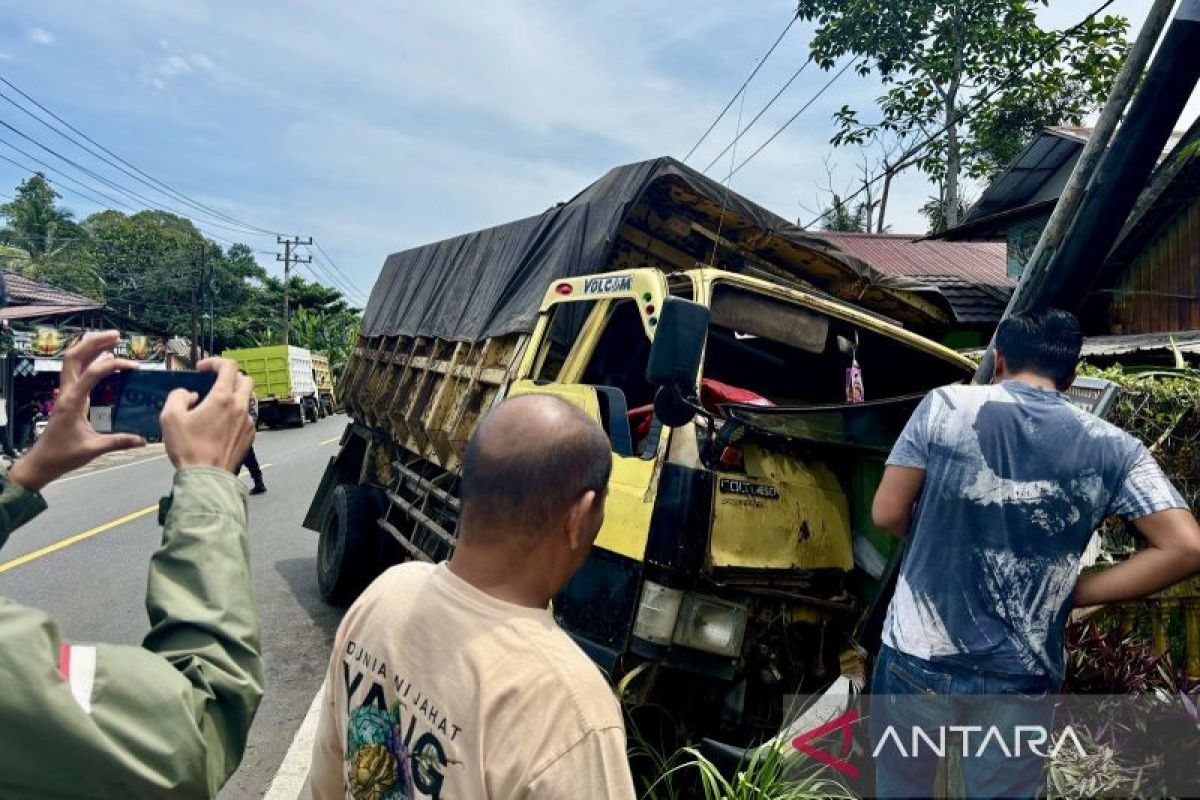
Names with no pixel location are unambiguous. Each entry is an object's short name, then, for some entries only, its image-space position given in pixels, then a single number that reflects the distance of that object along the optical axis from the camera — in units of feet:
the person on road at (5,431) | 46.39
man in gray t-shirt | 7.43
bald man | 3.67
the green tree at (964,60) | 56.29
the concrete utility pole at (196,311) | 123.65
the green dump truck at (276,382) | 81.56
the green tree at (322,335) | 143.95
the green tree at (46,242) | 156.25
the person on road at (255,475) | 37.40
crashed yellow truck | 9.69
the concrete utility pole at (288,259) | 157.99
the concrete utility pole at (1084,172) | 10.42
